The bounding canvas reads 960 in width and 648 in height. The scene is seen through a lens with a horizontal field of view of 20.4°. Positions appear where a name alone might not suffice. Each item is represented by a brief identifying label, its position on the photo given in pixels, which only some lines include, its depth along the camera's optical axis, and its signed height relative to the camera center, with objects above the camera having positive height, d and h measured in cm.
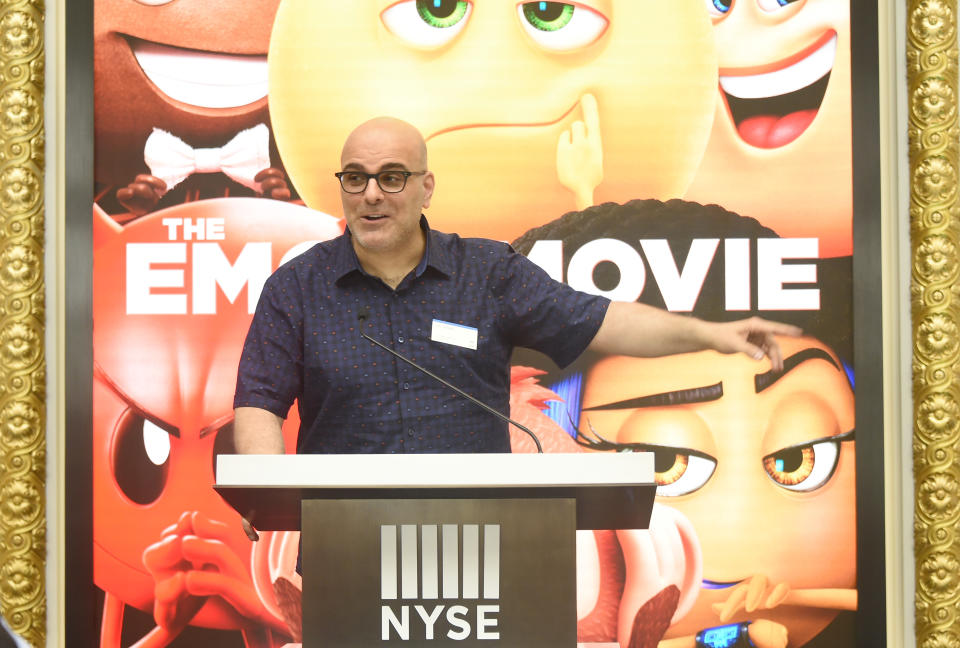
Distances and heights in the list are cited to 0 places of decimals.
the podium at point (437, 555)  346 -22
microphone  370 +5
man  406 +4
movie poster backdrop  467 +27
